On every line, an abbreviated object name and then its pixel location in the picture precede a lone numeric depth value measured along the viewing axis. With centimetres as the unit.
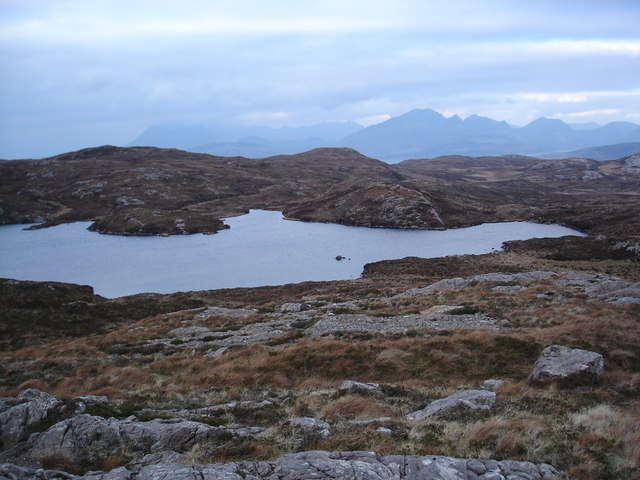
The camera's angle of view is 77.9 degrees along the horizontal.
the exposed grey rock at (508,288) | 4136
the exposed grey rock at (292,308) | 4153
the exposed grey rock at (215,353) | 2592
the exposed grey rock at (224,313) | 4112
